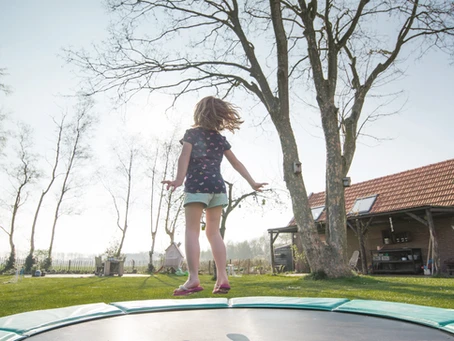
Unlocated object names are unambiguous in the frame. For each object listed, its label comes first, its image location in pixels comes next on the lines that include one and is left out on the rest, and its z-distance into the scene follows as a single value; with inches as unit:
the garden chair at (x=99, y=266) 537.7
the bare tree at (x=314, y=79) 216.5
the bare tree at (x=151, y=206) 685.7
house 391.5
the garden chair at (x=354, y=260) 454.1
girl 79.3
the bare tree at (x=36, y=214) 582.9
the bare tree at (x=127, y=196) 696.2
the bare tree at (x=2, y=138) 400.7
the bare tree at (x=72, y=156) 631.8
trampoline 52.1
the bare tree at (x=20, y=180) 629.0
